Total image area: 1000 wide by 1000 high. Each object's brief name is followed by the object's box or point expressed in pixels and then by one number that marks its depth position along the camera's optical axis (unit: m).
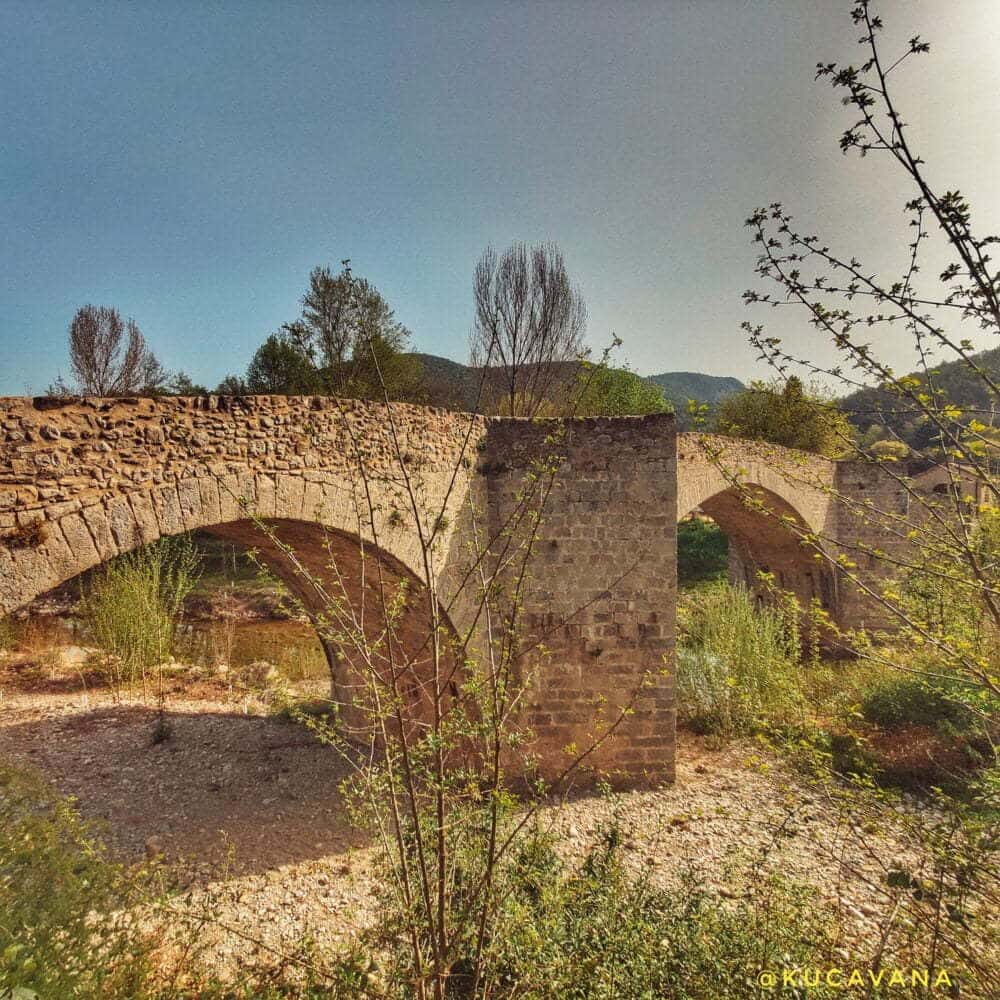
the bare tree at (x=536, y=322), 13.70
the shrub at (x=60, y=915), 2.25
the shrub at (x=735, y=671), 7.35
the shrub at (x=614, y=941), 2.73
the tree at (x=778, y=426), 16.02
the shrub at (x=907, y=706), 6.98
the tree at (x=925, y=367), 2.05
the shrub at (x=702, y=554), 21.81
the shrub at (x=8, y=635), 9.84
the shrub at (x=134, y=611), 8.16
